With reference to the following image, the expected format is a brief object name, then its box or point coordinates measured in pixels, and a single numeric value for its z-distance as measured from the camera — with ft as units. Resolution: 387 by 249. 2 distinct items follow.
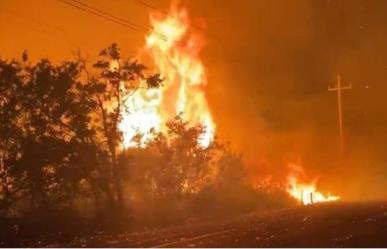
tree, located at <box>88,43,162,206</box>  103.60
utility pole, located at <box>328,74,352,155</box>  167.78
